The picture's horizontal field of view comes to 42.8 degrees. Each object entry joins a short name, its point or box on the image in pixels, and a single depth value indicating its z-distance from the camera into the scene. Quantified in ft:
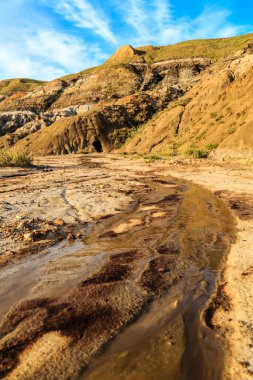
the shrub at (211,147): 90.84
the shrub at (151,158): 100.07
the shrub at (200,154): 87.92
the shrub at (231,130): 89.45
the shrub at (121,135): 188.60
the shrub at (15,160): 91.17
